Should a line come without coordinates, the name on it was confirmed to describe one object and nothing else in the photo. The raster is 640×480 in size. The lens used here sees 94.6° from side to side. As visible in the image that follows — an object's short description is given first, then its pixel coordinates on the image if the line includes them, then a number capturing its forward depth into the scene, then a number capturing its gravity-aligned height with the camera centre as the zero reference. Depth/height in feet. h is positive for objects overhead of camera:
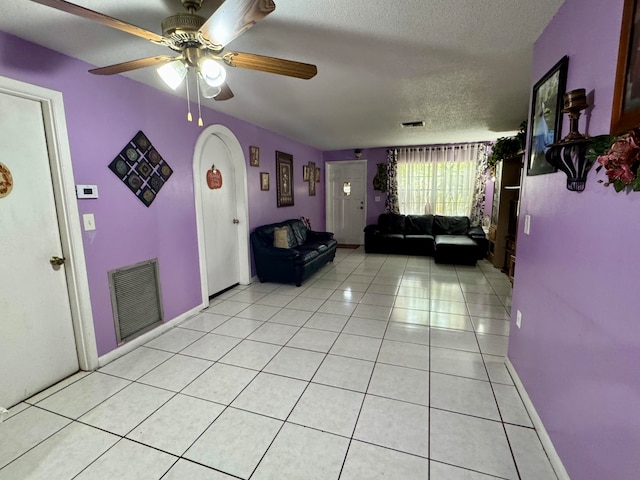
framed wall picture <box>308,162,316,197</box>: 21.24 +1.38
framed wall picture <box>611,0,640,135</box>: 3.17 +1.29
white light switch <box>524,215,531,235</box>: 6.53 -0.67
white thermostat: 7.14 +0.27
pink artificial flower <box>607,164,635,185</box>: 2.98 +0.19
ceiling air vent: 13.64 +3.38
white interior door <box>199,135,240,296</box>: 12.14 -0.94
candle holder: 4.00 +0.62
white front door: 23.40 -0.21
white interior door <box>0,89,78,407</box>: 6.14 -1.41
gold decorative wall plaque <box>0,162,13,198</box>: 5.98 +0.45
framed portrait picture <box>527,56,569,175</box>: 5.09 +1.51
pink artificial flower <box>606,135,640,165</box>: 2.89 +0.41
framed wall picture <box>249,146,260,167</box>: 14.01 +2.04
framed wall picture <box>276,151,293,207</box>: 16.65 +1.12
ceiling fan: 3.82 +2.51
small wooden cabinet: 14.62 -0.84
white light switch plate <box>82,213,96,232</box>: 7.32 -0.48
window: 20.45 +1.11
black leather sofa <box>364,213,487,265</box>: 17.48 -2.61
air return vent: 8.16 -2.83
